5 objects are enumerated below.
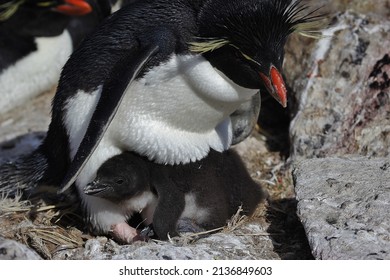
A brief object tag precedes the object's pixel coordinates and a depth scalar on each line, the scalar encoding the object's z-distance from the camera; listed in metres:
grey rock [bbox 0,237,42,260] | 5.35
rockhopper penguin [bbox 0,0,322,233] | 5.61
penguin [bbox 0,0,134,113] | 9.59
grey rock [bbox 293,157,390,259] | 5.28
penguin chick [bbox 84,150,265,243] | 5.94
